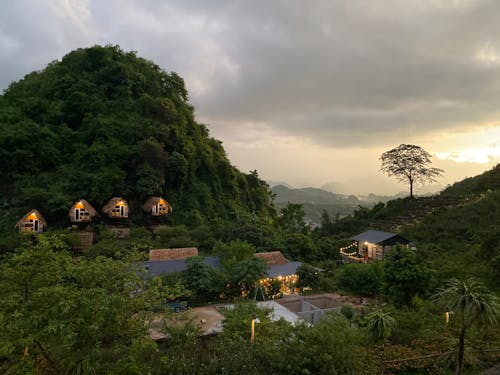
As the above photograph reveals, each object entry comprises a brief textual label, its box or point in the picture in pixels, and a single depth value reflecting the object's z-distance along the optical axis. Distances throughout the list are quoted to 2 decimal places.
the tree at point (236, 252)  26.05
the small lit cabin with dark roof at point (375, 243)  33.69
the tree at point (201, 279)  21.36
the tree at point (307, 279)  24.67
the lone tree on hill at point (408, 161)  52.16
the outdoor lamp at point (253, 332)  13.08
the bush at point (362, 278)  23.46
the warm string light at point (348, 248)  38.28
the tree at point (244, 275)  21.94
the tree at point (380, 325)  13.68
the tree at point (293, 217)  46.94
